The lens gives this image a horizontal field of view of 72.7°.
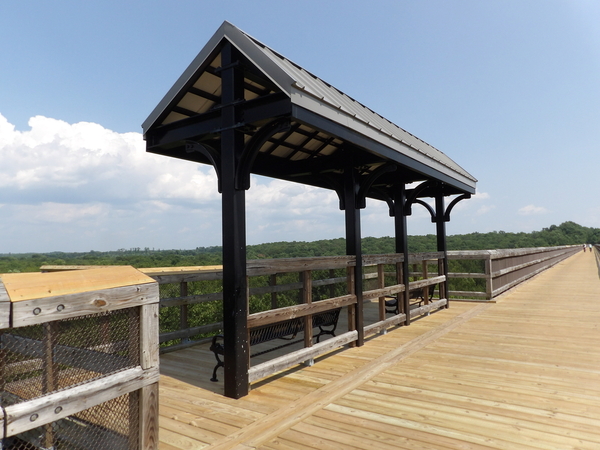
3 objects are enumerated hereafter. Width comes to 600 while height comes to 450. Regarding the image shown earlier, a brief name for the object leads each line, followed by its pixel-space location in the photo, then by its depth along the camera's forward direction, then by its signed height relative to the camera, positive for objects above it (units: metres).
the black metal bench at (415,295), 8.43 -1.27
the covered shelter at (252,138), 4.09 +1.38
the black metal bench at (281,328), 4.52 -1.01
